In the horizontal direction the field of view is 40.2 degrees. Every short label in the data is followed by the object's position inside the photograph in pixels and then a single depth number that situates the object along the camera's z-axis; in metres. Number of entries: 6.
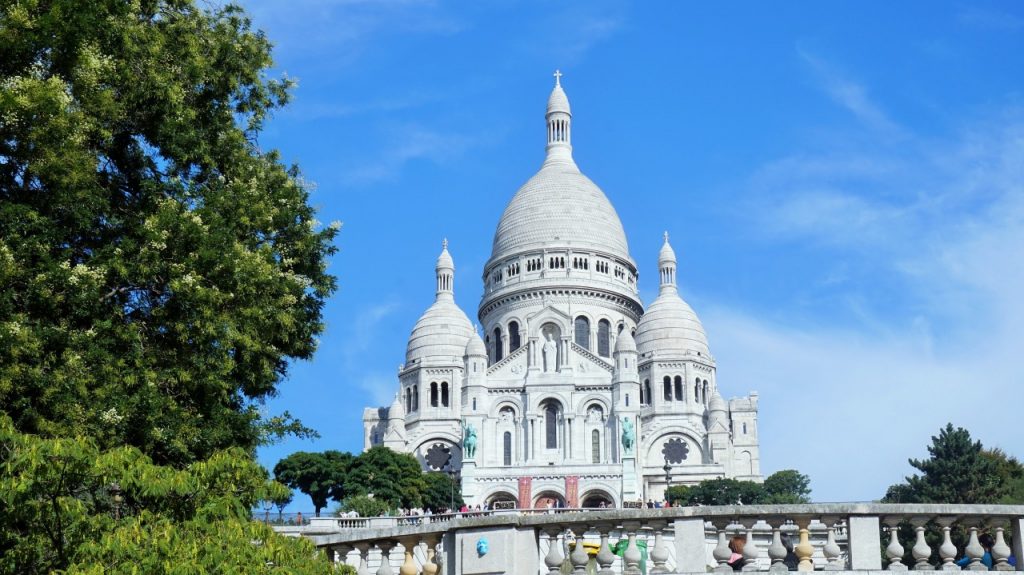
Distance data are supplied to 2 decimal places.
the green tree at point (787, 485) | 90.57
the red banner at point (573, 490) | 90.63
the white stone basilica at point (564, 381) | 94.94
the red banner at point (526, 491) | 91.00
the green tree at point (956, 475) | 53.97
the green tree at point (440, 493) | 83.06
